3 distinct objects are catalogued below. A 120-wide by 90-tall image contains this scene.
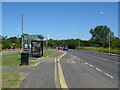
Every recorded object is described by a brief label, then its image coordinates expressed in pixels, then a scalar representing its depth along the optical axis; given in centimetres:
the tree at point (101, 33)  7467
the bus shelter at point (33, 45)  1411
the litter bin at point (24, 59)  943
